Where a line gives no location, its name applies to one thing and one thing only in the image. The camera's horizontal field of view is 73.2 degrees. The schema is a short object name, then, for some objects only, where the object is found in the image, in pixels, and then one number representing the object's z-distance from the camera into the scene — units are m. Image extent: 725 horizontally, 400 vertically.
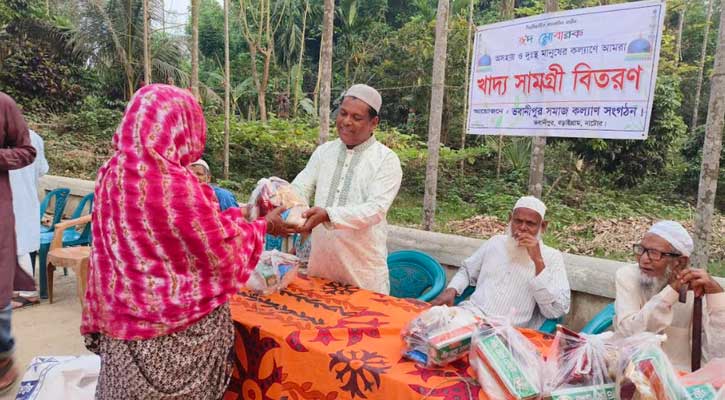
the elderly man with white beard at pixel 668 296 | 1.78
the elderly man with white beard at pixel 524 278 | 2.55
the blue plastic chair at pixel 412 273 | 3.31
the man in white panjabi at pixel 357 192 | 2.47
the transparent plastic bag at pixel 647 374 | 1.23
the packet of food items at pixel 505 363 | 1.36
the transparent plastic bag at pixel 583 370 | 1.33
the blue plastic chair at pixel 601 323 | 2.51
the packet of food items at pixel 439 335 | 1.55
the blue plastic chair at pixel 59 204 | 5.12
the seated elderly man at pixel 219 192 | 3.69
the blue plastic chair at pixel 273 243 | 3.61
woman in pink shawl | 1.45
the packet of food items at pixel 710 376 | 1.28
